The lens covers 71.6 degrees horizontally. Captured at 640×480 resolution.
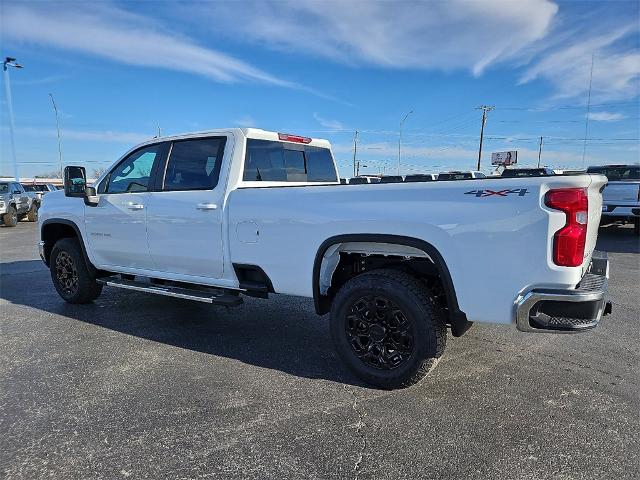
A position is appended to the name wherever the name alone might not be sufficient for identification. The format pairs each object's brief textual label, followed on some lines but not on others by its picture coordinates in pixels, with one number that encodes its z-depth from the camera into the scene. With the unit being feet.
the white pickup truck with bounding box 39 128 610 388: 8.97
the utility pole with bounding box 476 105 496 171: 175.32
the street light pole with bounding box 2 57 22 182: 84.07
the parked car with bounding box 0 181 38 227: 56.46
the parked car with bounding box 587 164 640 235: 35.50
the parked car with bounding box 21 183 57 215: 65.46
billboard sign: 159.02
